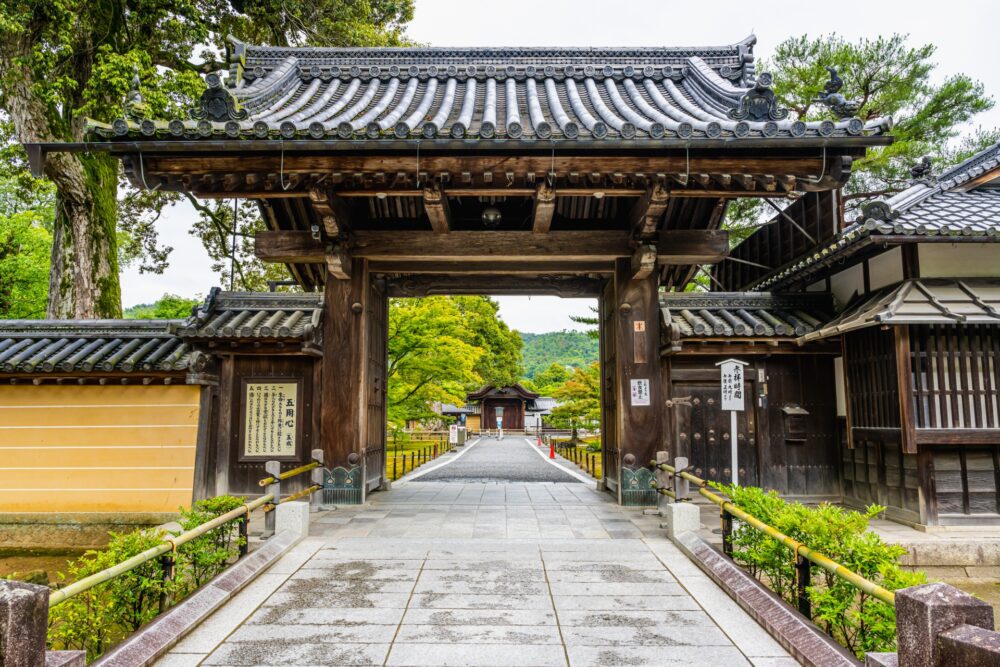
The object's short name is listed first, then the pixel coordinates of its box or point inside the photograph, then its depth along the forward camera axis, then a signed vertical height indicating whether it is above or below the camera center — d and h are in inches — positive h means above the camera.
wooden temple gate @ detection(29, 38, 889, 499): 253.4 +104.1
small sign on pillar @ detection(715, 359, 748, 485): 284.8 +4.2
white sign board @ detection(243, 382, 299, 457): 370.6 -12.2
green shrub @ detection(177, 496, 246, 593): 195.5 -51.6
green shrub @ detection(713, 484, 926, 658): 142.5 -48.0
